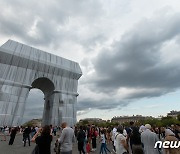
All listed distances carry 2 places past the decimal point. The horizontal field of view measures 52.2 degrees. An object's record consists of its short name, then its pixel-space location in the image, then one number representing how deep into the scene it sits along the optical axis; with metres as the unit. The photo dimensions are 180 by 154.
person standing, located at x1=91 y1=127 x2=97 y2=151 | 12.03
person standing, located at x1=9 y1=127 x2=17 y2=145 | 15.13
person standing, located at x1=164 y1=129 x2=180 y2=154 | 4.82
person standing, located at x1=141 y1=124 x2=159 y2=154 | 5.41
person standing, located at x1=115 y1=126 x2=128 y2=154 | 5.29
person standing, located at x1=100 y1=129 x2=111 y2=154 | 9.99
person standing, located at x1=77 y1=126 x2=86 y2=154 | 8.89
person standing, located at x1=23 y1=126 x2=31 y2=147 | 14.58
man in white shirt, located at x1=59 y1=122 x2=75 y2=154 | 5.21
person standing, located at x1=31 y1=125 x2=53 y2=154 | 4.93
